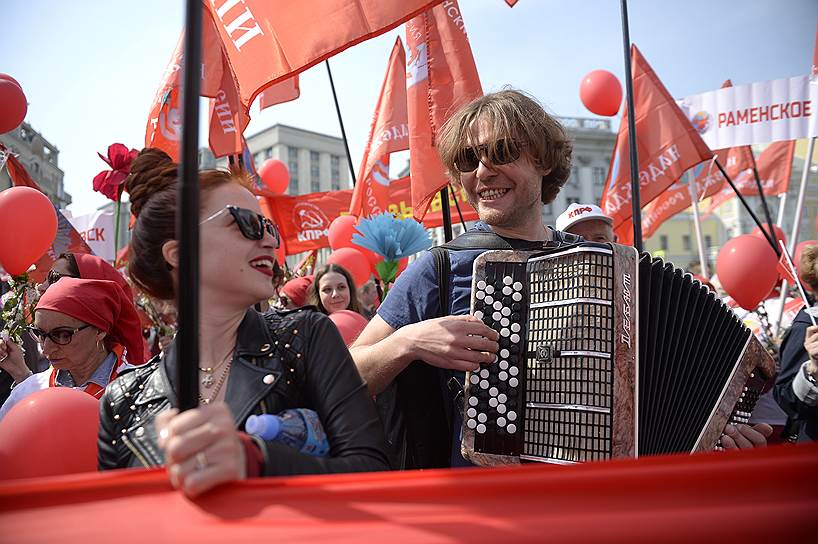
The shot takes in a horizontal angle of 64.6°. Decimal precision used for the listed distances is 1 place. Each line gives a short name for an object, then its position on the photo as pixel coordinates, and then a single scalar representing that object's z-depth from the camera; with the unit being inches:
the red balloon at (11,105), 223.3
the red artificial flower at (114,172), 142.8
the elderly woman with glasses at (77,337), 122.8
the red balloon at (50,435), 72.7
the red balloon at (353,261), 272.4
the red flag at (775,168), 362.0
